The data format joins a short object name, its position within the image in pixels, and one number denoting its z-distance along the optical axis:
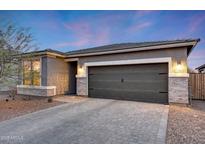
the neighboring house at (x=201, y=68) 13.80
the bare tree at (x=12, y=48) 5.71
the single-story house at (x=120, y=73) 6.68
